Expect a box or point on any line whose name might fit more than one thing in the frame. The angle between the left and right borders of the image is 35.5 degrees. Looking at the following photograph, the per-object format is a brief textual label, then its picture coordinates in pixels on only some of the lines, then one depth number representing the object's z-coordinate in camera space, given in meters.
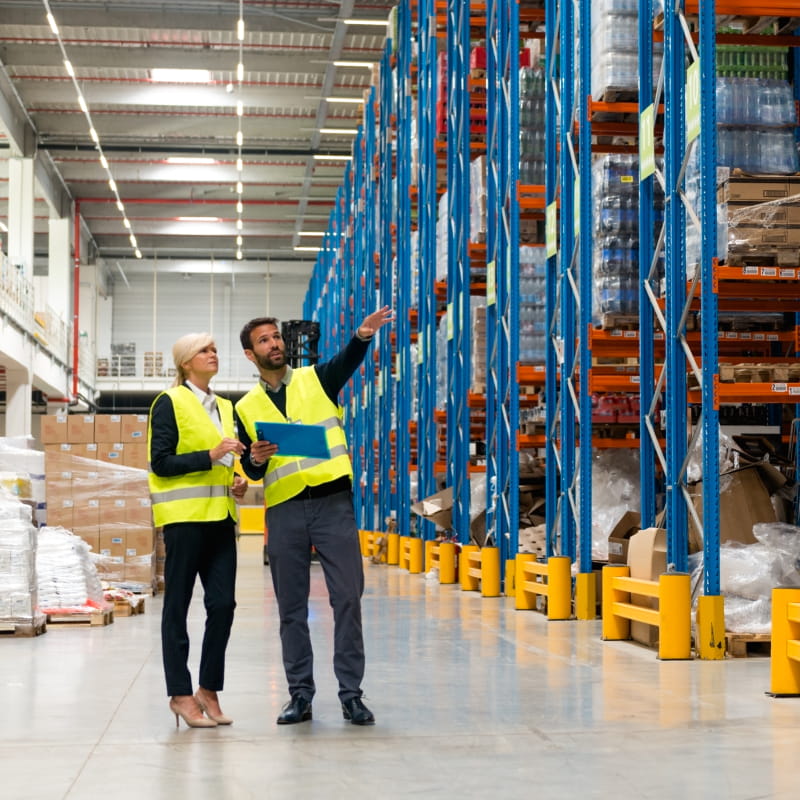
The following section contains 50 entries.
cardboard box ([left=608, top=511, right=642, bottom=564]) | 8.30
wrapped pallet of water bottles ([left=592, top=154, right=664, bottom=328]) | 8.64
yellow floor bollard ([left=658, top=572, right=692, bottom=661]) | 6.66
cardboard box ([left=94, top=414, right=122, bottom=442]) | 12.23
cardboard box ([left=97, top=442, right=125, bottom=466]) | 12.23
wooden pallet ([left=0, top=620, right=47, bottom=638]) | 8.25
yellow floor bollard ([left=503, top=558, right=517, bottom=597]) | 10.53
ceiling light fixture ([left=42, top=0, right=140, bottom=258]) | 20.11
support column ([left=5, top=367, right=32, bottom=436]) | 25.62
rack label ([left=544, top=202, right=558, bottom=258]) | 9.66
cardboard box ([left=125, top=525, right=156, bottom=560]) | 11.89
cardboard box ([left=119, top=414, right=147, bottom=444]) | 12.43
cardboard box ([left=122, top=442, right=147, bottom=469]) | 12.45
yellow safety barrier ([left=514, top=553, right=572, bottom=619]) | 8.91
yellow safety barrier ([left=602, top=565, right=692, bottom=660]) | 6.67
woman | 4.72
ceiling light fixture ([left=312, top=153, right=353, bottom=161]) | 27.74
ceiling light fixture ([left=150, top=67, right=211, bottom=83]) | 23.12
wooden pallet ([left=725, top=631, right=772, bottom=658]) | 6.63
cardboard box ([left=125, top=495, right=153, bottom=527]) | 11.89
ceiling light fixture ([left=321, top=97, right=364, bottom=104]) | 24.42
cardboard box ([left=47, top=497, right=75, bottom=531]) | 11.77
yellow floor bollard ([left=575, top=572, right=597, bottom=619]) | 8.75
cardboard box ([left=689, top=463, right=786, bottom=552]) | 7.55
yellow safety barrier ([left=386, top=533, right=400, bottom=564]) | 17.31
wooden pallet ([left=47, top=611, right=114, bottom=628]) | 9.10
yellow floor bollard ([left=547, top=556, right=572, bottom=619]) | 8.90
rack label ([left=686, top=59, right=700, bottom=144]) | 6.80
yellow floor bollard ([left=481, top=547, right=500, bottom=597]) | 11.06
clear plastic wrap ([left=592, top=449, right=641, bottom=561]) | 9.80
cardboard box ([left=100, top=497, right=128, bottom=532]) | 11.84
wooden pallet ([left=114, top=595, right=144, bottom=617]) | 9.90
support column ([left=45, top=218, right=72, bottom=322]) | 31.56
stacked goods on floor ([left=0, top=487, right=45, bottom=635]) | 8.27
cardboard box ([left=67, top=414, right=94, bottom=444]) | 12.10
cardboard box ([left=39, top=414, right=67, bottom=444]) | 12.02
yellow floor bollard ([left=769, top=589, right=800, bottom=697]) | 5.28
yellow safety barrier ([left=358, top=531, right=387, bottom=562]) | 18.36
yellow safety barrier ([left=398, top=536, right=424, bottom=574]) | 14.88
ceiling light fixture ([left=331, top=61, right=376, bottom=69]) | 22.44
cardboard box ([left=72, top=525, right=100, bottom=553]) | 11.77
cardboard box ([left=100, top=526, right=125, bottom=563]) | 11.81
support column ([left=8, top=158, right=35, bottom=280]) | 26.08
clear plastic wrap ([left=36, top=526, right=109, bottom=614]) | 9.28
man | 4.79
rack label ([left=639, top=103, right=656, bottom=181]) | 7.58
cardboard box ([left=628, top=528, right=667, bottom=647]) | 7.19
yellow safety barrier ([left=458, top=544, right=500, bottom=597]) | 11.08
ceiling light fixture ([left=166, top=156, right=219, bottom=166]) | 28.23
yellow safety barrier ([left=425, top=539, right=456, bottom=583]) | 12.78
